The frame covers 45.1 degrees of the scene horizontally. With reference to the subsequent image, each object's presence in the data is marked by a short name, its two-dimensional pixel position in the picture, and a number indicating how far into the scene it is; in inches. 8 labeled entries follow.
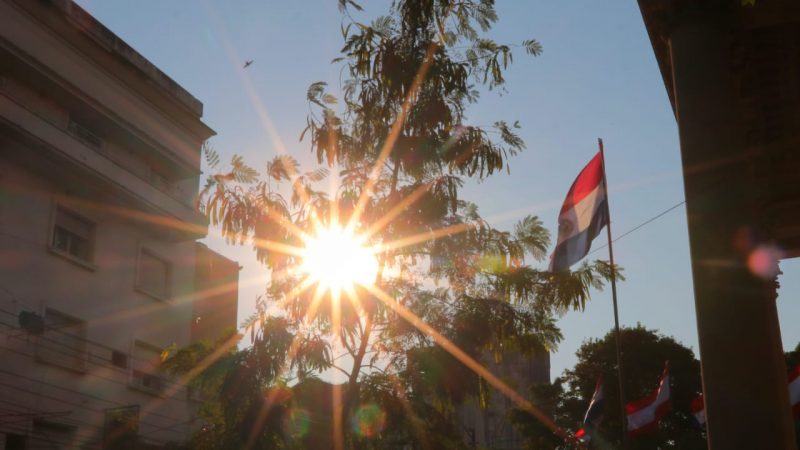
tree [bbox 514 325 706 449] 1571.1
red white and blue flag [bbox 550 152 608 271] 642.8
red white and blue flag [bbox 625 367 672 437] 905.5
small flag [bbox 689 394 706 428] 1120.0
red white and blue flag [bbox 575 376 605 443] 975.6
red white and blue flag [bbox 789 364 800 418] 800.9
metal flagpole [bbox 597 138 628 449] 806.8
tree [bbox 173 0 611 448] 587.5
